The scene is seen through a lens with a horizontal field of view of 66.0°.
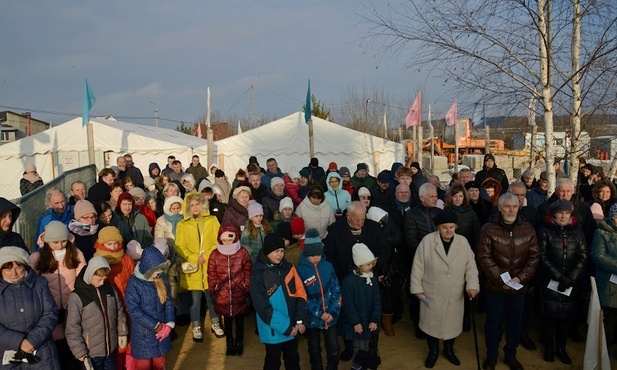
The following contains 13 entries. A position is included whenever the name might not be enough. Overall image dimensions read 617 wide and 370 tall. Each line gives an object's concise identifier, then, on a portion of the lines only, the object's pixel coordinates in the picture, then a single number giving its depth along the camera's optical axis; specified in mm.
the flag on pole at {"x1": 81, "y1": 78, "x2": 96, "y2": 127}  14203
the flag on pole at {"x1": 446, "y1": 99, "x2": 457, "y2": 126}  19512
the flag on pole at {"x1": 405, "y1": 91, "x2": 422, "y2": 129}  18328
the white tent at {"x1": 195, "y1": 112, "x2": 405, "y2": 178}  18375
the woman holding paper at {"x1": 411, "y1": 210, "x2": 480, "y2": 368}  4793
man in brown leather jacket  4719
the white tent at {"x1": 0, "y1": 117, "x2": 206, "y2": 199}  18656
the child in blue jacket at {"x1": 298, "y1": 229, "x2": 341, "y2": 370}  4477
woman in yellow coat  5594
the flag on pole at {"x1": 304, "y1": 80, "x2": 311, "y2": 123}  16422
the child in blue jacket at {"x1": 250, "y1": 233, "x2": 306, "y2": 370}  4230
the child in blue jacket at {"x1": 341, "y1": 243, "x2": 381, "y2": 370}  4516
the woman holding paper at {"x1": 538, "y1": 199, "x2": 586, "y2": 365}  4809
